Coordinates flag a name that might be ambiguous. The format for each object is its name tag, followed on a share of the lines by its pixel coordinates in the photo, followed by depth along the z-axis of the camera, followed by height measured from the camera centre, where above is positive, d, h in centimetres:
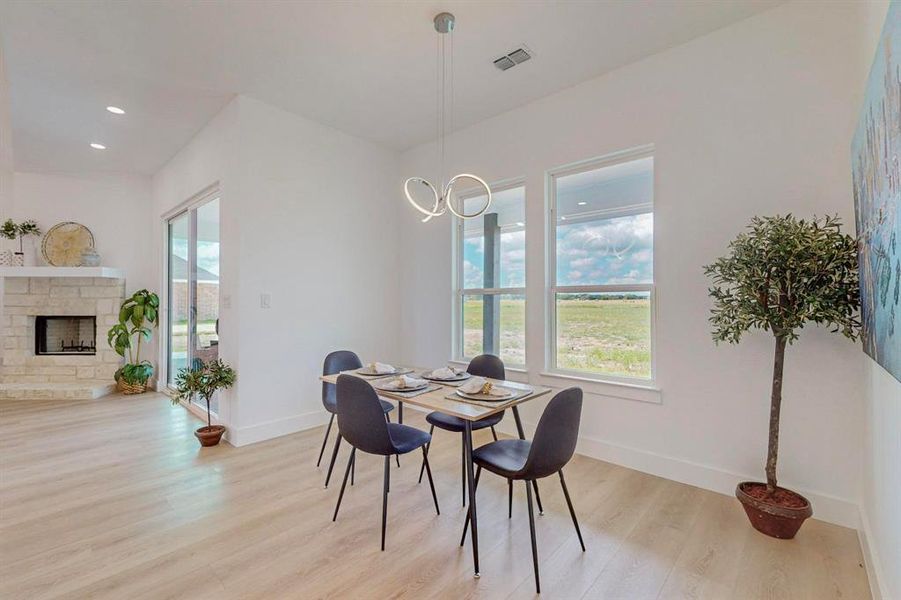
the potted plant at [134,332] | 511 -38
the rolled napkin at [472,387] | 212 -47
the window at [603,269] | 297 +28
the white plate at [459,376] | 254 -49
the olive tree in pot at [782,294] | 186 +4
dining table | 181 -52
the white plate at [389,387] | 226 -50
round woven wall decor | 533 +85
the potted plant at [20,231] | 505 +98
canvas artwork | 114 +35
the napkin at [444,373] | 254 -47
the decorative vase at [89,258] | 526 +63
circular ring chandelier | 243 +180
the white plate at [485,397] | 205 -50
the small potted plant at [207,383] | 323 -67
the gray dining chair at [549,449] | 168 -66
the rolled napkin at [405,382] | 228 -48
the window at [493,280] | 373 +24
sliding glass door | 421 +22
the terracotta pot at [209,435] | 328 -112
